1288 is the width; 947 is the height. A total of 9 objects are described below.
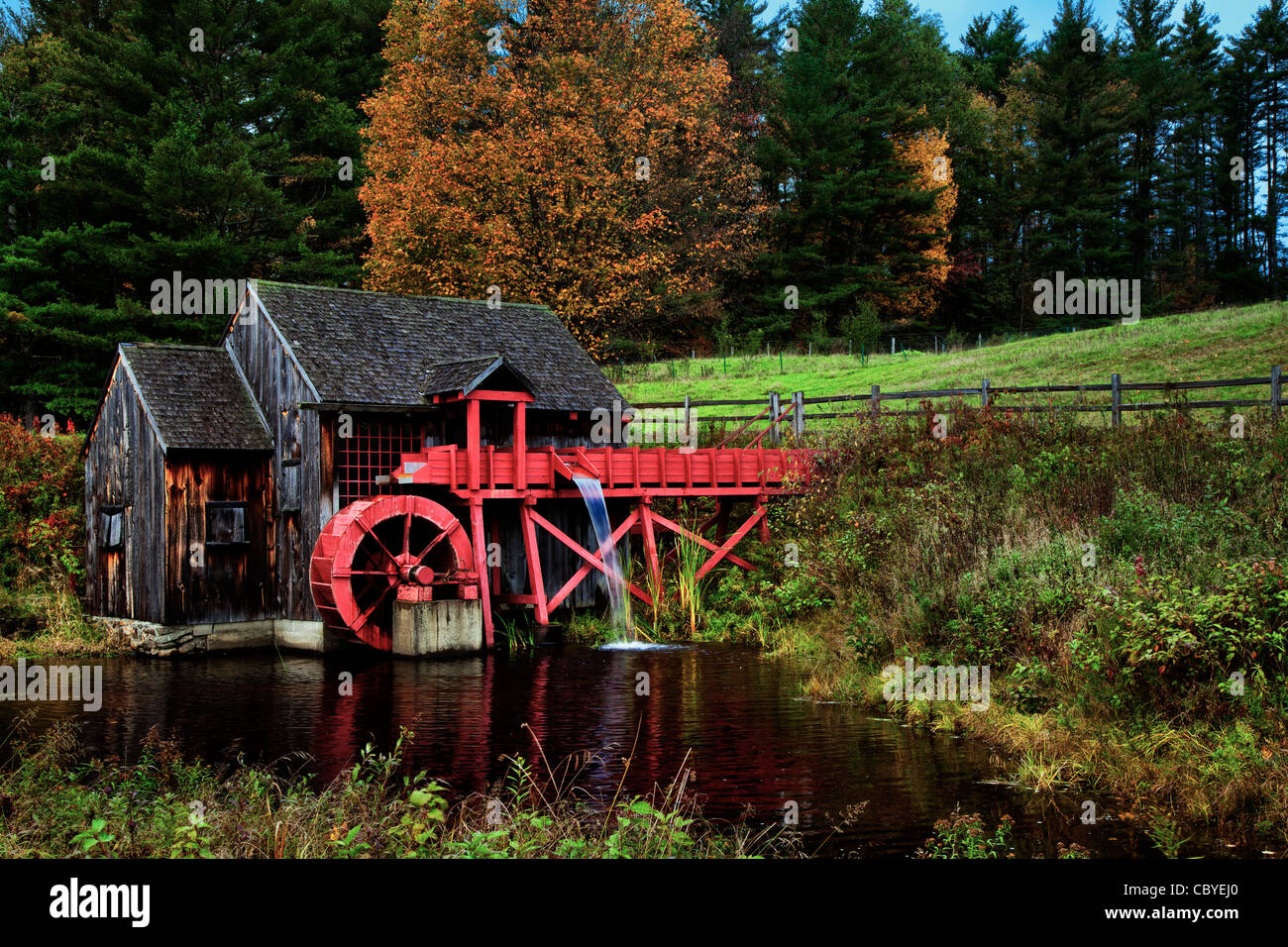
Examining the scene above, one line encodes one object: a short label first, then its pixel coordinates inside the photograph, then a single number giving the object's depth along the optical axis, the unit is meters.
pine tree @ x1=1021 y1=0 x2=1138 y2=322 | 48.62
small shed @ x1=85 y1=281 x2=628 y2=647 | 19.97
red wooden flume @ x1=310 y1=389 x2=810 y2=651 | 19.55
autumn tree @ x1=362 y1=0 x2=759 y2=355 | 32.34
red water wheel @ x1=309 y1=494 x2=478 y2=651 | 19.19
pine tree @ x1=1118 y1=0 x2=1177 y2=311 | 50.34
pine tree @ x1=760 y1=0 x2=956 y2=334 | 47.16
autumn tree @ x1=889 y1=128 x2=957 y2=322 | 49.59
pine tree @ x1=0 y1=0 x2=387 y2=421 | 30.97
